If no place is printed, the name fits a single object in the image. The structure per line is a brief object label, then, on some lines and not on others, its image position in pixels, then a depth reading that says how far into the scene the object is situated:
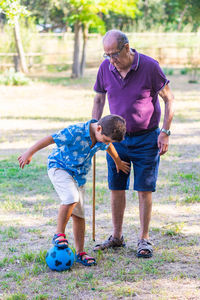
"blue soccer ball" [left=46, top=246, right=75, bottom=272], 6.85
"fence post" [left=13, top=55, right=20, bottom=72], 42.46
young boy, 6.60
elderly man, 7.10
